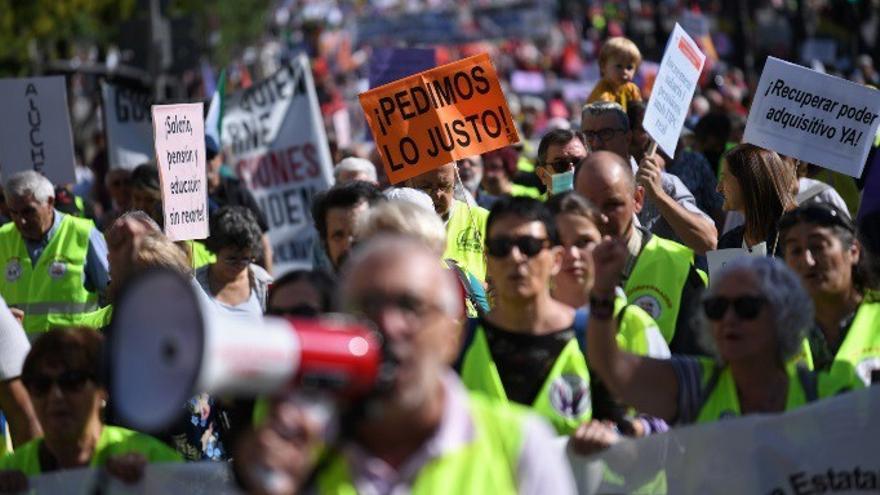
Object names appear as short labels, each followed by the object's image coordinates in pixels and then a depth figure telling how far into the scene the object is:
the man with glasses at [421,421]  6.43
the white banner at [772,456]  9.25
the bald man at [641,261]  12.35
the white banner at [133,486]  9.02
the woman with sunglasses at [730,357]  9.01
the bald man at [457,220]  14.43
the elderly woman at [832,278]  10.73
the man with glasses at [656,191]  15.08
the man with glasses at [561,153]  15.59
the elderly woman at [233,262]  15.39
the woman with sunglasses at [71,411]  9.21
